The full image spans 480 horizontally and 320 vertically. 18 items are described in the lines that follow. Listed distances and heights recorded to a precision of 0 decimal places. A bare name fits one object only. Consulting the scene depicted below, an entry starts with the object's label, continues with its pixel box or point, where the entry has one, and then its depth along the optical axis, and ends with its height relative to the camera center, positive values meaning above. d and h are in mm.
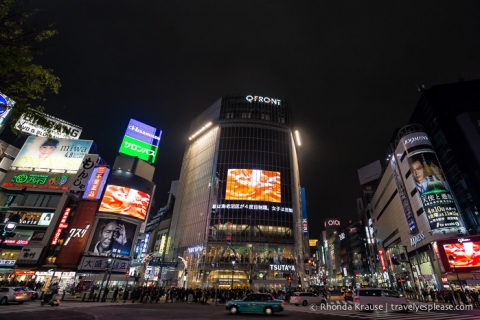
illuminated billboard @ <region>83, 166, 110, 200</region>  52219 +18666
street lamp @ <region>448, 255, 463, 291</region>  33534 +5168
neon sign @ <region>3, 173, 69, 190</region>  50191 +17182
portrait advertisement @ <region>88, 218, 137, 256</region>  48372 +7513
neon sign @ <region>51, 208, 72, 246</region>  46125 +8541
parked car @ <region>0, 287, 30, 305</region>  18234 -1614
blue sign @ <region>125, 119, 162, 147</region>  64312 +35674
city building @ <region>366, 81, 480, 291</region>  36219 +17228
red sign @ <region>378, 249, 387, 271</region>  71500 +9649
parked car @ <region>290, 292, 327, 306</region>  25641 -730
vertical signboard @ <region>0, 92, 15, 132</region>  46062 +25956
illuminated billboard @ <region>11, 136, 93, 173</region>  52844 +23633
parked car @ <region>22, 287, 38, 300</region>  21006 -1697
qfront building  55406 +20347
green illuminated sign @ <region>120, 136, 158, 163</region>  61500 +30302
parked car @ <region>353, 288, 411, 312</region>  17453 -285
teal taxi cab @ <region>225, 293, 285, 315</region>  17234 -1071
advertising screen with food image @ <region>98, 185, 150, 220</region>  51500 +15079
